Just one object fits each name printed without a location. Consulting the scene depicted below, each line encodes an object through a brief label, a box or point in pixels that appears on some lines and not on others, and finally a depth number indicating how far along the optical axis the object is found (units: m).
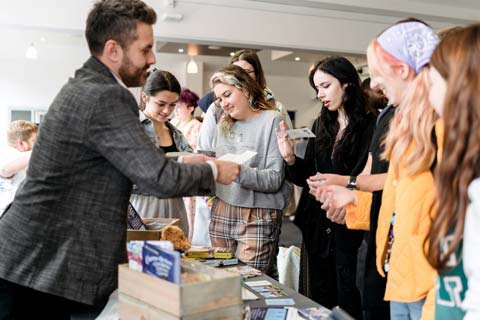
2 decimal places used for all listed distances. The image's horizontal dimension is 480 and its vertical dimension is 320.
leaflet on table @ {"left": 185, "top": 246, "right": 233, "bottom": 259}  2.12
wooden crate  1.16
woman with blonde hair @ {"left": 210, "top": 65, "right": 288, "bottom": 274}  2.49
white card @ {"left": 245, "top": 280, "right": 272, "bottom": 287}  1.83
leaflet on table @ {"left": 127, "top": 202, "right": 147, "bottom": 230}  1.95
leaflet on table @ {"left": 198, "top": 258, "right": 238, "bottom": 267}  2.05
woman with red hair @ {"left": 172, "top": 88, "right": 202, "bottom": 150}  4.73
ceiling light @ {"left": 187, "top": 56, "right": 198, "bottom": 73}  9.70
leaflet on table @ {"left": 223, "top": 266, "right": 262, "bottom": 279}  1.94
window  10.00
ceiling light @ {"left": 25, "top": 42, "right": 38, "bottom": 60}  8.41
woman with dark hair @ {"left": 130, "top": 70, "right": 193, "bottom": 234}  2.64
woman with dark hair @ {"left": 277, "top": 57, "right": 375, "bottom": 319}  2.42
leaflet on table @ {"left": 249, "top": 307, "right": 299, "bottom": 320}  1.50
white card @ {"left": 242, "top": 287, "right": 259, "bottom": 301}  1.67
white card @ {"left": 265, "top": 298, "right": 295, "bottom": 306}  1.63
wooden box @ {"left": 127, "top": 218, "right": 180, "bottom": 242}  1.83
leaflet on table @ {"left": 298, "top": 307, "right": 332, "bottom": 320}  1.49
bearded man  1.35
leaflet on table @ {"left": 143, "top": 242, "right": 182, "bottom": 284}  1.15
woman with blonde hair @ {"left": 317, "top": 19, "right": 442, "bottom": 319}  1.30
